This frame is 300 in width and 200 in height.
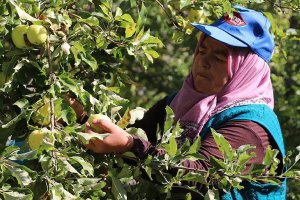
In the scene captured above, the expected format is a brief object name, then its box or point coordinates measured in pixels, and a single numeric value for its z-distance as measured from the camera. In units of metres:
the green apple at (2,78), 3.08
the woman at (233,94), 3.49
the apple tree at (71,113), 2.89
